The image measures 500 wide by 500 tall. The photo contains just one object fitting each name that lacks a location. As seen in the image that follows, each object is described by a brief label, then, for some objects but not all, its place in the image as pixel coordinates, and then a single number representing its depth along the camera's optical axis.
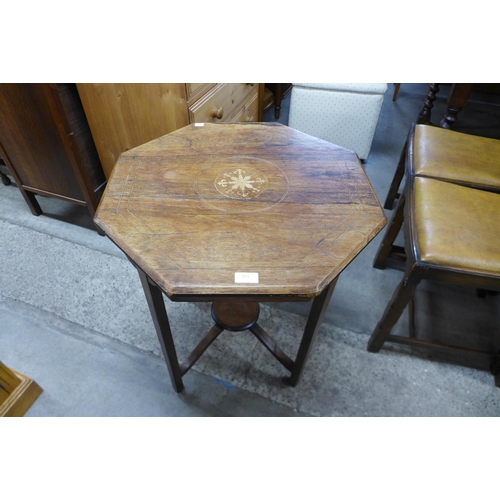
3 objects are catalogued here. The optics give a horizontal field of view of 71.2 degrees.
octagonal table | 0.80
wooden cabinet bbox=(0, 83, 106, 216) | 1.51
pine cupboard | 1.52
